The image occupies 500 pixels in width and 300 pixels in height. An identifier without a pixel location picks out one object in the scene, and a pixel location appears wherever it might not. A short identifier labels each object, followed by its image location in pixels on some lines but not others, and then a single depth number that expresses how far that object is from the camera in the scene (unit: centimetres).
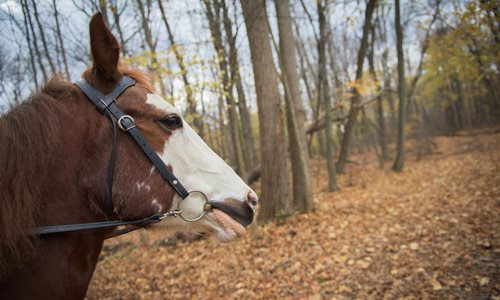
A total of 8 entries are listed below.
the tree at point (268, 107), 625
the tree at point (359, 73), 1036
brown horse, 138
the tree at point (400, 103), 1246
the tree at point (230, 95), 659
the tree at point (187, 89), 747
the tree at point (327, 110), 1075
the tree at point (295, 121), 713
